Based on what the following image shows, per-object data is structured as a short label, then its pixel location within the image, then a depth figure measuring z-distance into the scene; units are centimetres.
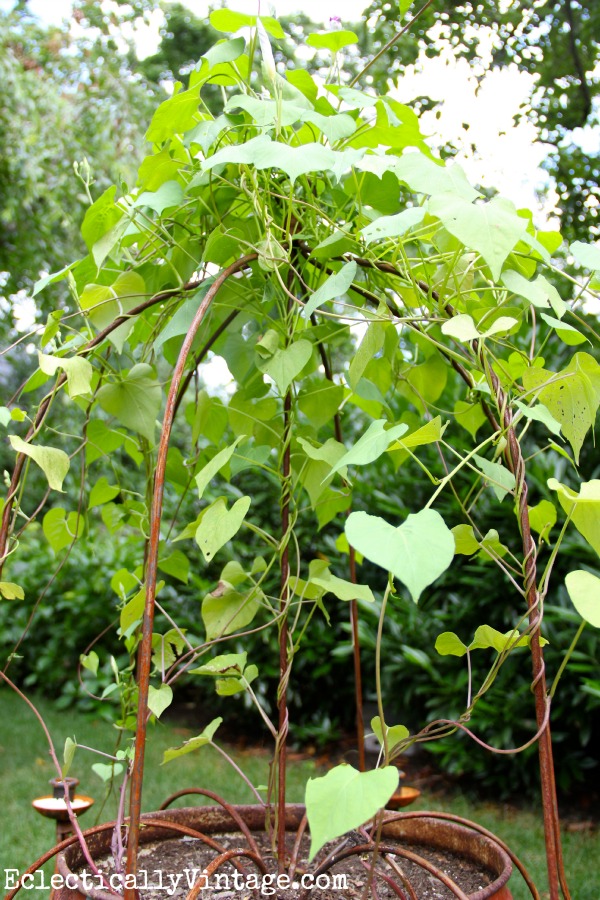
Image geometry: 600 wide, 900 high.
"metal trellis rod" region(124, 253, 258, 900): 60
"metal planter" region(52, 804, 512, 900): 81
